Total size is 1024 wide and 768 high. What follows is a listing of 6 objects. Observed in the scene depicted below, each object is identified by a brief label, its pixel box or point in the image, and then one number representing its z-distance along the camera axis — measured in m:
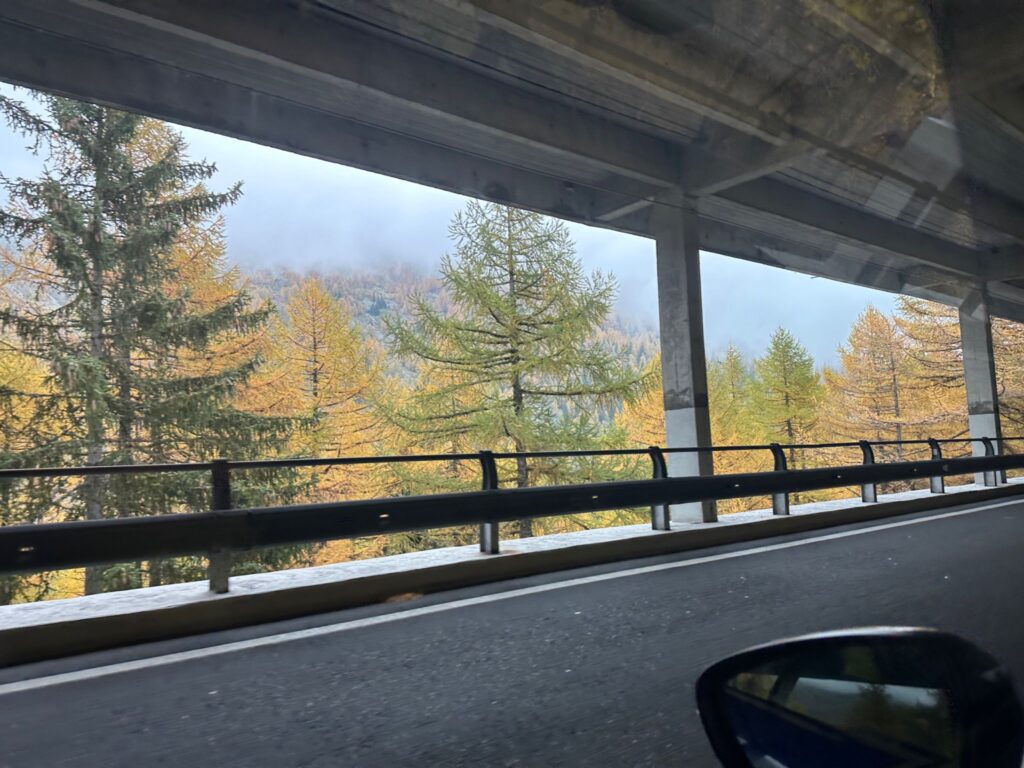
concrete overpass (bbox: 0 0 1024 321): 7.67
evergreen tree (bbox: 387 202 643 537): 26.44
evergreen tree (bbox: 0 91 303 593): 19.48
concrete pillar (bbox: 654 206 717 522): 12.53
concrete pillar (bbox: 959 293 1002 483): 21.07
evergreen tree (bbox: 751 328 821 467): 49.03
